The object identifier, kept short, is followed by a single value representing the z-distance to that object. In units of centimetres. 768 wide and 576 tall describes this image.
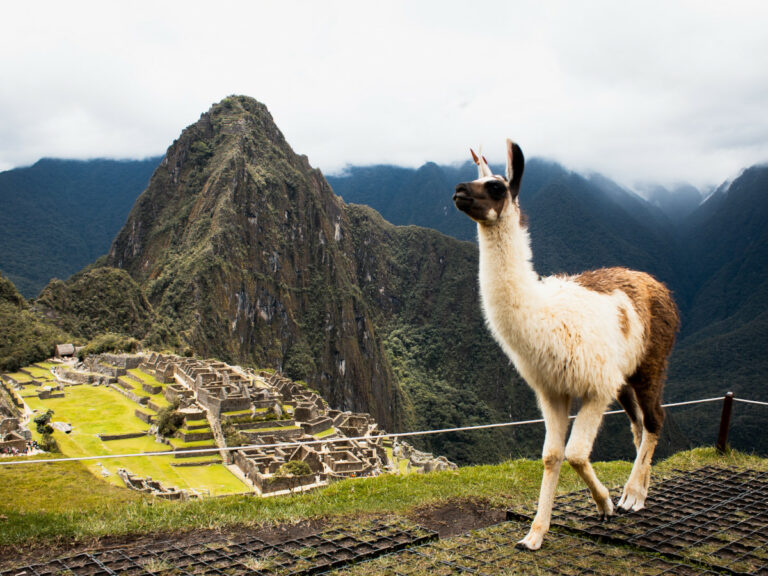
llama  276
